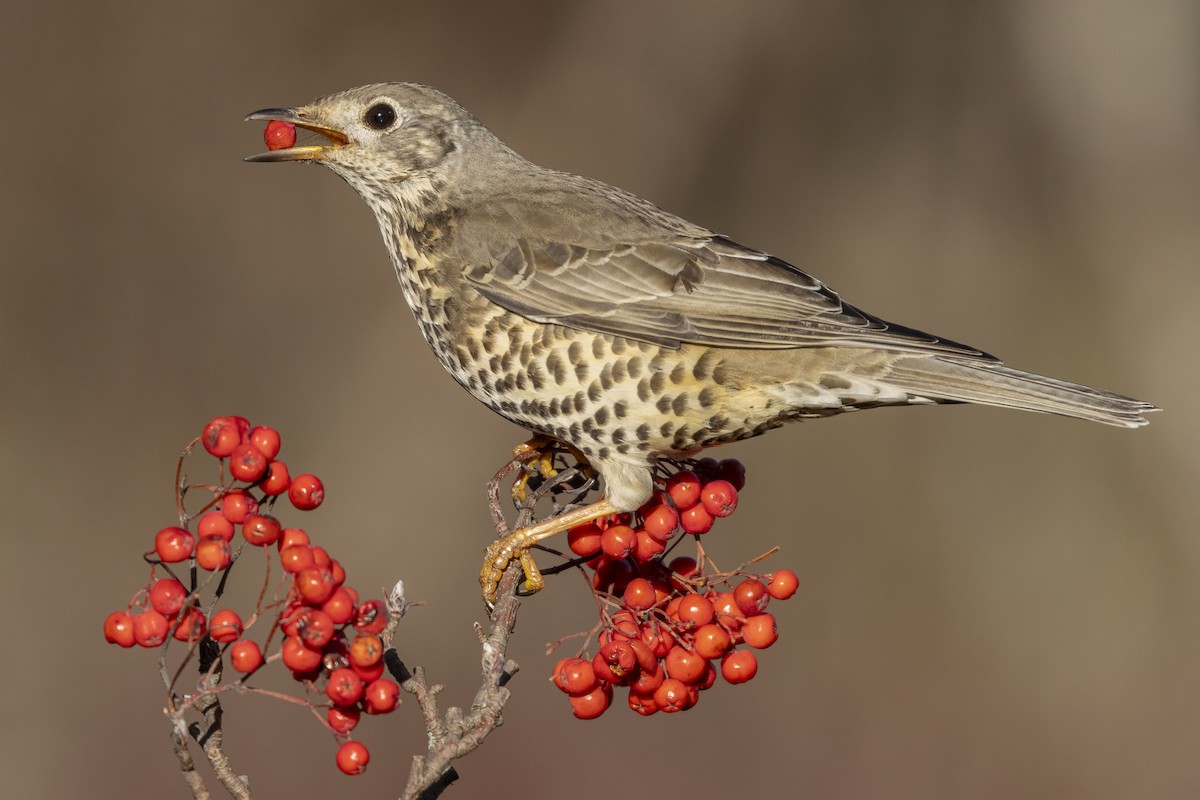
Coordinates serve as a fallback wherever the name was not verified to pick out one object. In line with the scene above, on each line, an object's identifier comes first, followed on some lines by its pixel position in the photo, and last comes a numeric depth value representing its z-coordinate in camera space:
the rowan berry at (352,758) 4.18
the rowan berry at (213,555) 4.04
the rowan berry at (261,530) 4.08
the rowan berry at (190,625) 3.73
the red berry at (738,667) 5.60
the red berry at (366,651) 4.02
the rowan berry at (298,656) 3.98
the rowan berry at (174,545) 3.95
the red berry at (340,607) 3.92
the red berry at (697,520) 5.87
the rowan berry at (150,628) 4.03
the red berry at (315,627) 3.96
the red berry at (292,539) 4.09
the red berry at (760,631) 5.37
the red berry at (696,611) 5.34
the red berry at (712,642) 5.27
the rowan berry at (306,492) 4.57
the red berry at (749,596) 5.43
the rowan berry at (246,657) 3.88
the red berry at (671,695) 5.28
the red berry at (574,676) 5.09
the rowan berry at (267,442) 4.37
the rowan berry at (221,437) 4.33
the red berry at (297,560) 3.94
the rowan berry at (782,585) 5.51
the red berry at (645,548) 5.77
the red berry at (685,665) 5.26
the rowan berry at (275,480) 4.41
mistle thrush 6.50
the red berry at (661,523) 5.73
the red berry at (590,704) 5.25
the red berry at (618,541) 5.57
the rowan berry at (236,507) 4.21
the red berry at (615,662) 5.01
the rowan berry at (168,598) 4.02
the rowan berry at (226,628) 3.85
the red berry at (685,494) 5.92
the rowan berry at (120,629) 4.07
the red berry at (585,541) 5.80
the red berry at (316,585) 3.89
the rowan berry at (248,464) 4.30
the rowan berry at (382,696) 4.17
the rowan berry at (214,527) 4.13
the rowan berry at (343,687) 4.02
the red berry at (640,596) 5.42
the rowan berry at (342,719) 4.22
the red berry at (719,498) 5.83
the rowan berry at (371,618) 4.04
